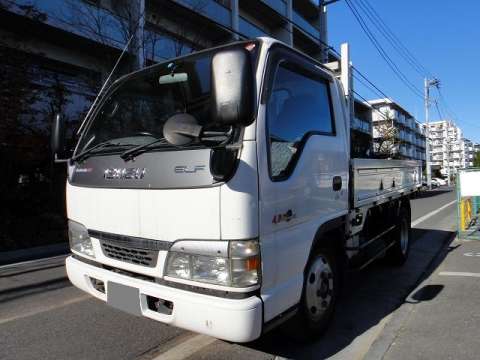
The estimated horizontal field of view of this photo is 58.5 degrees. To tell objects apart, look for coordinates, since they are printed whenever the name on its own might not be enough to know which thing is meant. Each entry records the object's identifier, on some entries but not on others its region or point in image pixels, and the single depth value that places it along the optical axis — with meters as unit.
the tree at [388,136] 37.59
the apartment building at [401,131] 39.74
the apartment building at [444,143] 125.12
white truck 2.65
